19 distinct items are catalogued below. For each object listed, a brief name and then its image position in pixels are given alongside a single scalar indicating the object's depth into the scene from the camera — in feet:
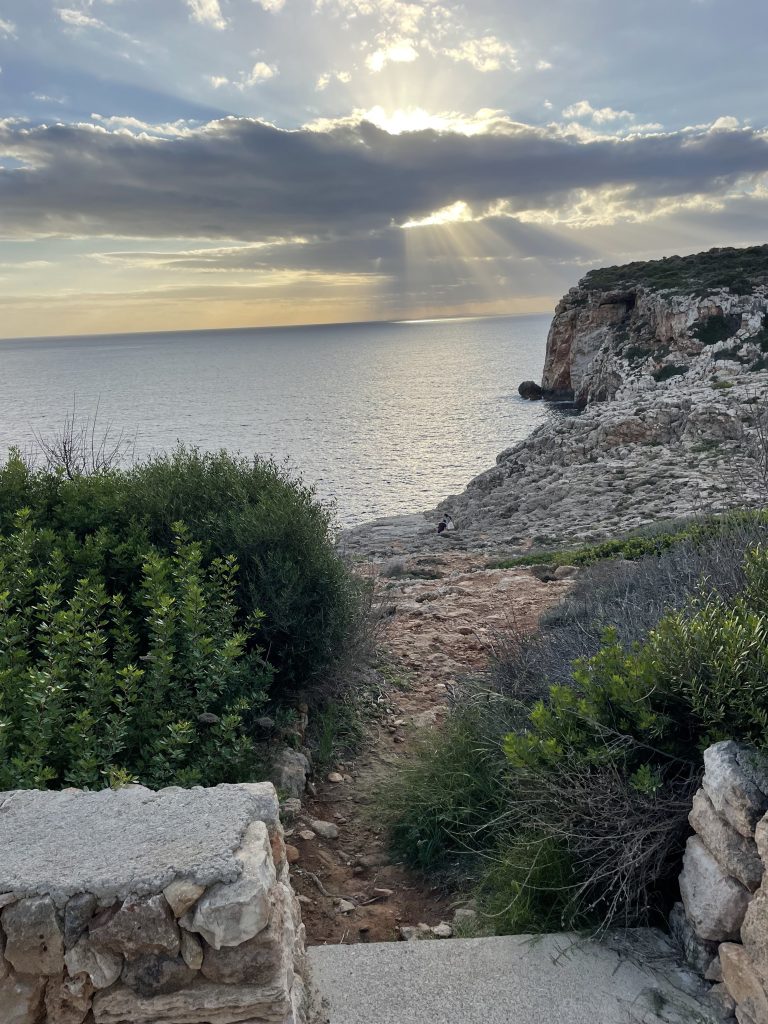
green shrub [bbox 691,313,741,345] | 127.95
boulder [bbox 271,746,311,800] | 18.19
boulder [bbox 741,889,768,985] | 9.95
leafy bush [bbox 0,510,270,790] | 14.93
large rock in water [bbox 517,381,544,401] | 214.69
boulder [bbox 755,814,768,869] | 10.04
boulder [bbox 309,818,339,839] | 17.49
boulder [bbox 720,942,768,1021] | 9.92
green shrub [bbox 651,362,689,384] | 125.49
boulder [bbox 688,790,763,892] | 10.50
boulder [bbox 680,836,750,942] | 10.70
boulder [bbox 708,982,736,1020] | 10.45
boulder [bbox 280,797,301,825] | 17.43
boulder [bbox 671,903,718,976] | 11.23
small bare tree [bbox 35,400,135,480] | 38.16
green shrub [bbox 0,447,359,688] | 21.80
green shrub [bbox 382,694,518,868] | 16.17
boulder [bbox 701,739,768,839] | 10.53
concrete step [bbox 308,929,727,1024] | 10.66
